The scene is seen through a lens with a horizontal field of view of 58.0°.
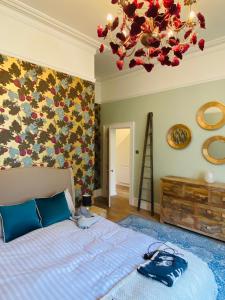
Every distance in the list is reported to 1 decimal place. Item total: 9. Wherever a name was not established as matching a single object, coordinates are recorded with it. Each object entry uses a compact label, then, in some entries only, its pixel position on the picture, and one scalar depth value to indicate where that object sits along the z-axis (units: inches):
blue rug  98.2
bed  56.4
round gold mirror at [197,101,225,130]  137.0
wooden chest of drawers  124.3
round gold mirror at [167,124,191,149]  153.6
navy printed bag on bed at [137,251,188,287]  58.6
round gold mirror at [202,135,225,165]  136.6
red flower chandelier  56.9
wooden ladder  174.9
